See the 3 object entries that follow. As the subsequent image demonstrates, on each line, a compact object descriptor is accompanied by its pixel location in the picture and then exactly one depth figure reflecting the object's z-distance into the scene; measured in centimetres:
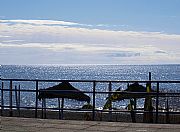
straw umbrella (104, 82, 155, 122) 1479
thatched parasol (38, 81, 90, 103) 1636
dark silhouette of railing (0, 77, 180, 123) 1163
